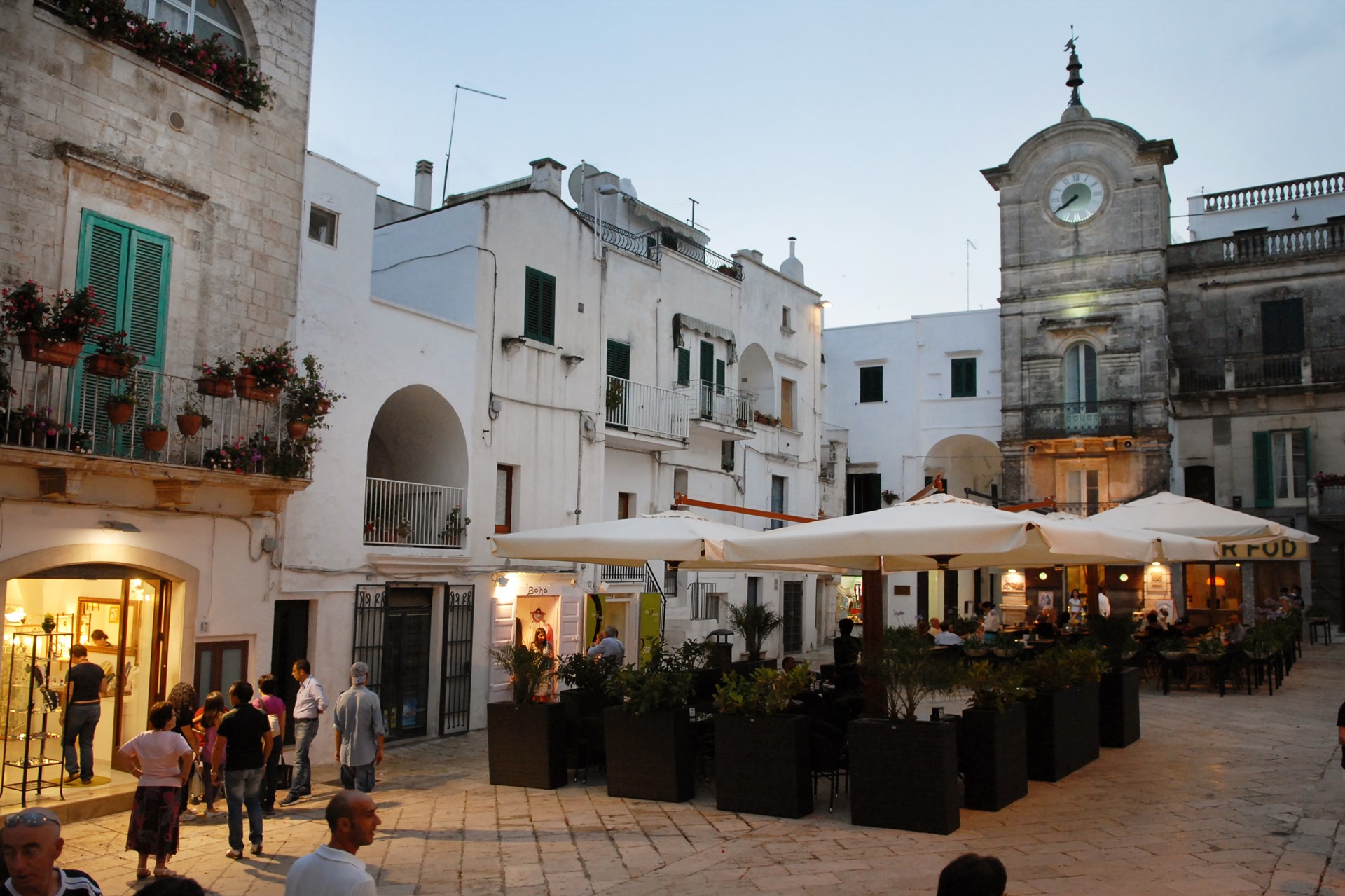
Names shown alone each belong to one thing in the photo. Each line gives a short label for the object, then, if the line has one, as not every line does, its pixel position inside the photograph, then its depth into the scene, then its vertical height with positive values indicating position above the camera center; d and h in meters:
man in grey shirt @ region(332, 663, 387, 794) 9.49 -1.50
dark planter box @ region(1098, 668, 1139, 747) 11.92 -1.45
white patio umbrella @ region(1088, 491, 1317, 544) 15.03 +0.90
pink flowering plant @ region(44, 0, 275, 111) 10.95 +5.58
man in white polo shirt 4.06 -1.15
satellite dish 24.72 +9.06
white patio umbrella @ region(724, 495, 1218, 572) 8.39 +0.32
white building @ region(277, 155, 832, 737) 14.56 +2.60
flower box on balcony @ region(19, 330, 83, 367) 9.63 +1.87
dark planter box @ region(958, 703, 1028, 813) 8.86 -1.51
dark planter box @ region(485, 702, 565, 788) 10.41 -1.73
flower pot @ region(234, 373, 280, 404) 11.90 +1.93
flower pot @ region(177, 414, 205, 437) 11.02 +1.40
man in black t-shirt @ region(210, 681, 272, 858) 8.51 -1.59
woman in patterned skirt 7.85 -1.72
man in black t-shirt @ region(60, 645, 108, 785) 10.45 -1.47
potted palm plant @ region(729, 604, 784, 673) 19.14 -0.93
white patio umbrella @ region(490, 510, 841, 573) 10.87 +0.28
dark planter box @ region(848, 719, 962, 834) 8.16 -1.55
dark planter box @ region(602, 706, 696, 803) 9.59 -1.68
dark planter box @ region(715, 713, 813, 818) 8.86 -1.62
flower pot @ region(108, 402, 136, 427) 10.29 +1.39
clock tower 30.48 +7.78
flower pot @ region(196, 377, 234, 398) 11.54 +1.88
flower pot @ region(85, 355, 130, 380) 10.19 +1.83
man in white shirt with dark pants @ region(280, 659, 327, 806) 10.81 -1.63
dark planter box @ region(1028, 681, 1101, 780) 10.09 -1.50
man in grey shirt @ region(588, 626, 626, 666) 14.45 -1.08
